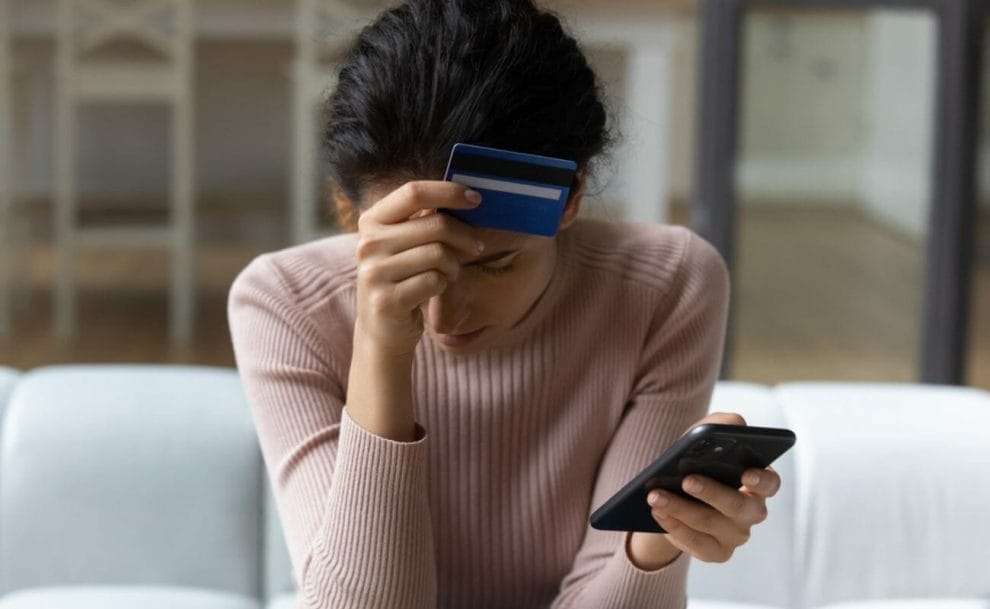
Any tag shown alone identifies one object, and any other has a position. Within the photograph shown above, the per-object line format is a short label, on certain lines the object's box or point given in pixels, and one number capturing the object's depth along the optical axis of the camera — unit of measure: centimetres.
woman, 206
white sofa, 272
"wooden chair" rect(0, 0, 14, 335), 581
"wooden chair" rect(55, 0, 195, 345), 577
